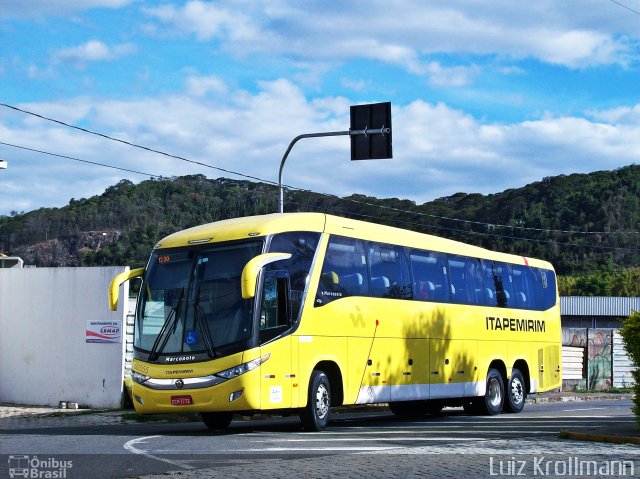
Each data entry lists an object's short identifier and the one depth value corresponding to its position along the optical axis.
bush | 14.91
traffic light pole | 25.28
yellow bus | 16.11
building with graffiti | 37.44
